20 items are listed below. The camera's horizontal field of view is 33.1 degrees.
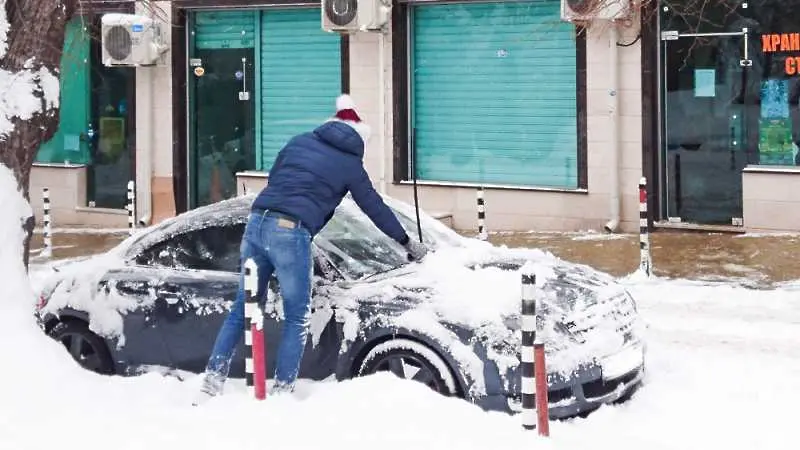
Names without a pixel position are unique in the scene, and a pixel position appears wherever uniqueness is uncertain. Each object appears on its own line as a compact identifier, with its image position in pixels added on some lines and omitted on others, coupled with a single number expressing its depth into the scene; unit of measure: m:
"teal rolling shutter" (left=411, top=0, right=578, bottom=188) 18.50
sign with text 16.80
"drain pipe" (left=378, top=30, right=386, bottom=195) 19.50
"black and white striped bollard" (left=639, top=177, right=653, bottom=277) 14.17
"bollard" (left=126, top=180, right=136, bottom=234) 17.83
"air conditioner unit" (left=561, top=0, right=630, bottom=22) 16.81
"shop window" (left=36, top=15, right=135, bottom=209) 21.78
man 8.02
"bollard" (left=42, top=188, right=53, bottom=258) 17.77
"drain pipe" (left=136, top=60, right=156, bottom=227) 21.30
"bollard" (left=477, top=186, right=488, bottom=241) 15.70
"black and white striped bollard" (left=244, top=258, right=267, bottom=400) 7.57
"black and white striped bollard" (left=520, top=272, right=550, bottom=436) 7.09
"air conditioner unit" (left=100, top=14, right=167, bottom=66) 20.59
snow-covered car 7.91
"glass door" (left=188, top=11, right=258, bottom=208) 20.91
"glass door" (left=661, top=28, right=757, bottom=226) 17.41
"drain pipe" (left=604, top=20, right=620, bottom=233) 17.89
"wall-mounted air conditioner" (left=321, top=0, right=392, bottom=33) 18.80
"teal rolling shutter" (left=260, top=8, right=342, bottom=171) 20.17
